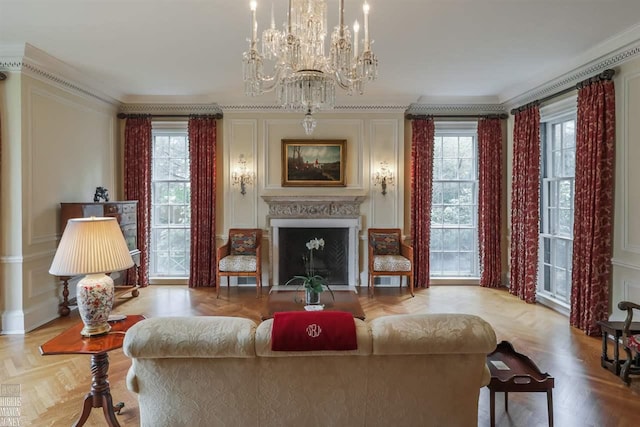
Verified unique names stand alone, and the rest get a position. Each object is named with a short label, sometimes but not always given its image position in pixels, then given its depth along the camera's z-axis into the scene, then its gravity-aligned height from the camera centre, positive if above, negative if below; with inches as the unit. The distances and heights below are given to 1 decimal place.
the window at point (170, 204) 251.9 +4.0
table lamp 83.1 -11.8
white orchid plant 151.1 -31.2
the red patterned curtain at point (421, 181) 242.8 +19.1
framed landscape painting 240.8 +29.5
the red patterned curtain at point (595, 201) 155.6 +3.7
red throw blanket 68.6 -23.6
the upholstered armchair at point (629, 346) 117.9 -44.0
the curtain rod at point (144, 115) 240.5 +62.2
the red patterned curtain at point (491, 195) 241.8 +9.8
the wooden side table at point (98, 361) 82.8 -35.9
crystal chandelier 98.9 +42.9
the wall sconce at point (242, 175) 241.0 +22.9
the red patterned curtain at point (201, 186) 240.7 +15.6
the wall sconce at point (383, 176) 242.4 +22.4
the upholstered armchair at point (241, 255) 218.2 -28.5
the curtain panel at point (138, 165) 240.8 +29.5
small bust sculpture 204.4 +8.3
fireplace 238.2 -16.6
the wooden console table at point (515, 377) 84.0 -39.4
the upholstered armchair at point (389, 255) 219.9 -28.6
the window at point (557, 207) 193.2 +1.5
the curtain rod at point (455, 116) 242.8 +62.6
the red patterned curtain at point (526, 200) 205.5 +5.9
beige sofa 69.6 -32.2
